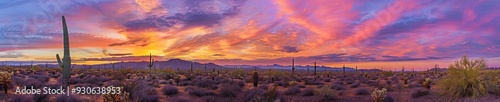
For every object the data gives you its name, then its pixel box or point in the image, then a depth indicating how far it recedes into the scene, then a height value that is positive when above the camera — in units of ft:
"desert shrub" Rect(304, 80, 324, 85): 121.35 -6.04
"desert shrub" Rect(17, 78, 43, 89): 83.58 -3.70
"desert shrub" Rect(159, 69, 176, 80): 141.49 -4.27
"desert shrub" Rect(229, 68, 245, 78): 174.89 -4.08
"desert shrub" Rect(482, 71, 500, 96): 68.34 -3.83
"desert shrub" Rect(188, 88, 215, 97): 77.92 -5.39
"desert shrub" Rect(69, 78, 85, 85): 107.05 -4.12
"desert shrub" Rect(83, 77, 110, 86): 106.19 -4.25
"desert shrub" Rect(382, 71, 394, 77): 191.89 -6.13
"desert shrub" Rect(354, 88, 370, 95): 81.93 -5.91
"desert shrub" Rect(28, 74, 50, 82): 114.32 -3.54
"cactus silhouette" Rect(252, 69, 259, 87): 103.76 -4.40
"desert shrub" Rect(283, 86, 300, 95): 79.67 -5.45
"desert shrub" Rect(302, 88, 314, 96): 77.89 -5.58
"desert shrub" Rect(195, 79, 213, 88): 100.44 -4.89
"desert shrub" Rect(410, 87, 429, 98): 74.13 -5.68
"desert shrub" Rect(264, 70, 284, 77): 164.17 -4.52
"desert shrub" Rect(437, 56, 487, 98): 67.48 -3.43
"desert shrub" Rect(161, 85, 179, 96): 80.89 -5.21
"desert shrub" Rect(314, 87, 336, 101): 72.33 -5.55
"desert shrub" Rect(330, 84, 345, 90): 93.83 -5.73
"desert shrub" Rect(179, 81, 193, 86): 108.51 -5.05
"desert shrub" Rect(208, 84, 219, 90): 93.04 -5.29
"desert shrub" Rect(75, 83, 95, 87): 94.68 -4.51
